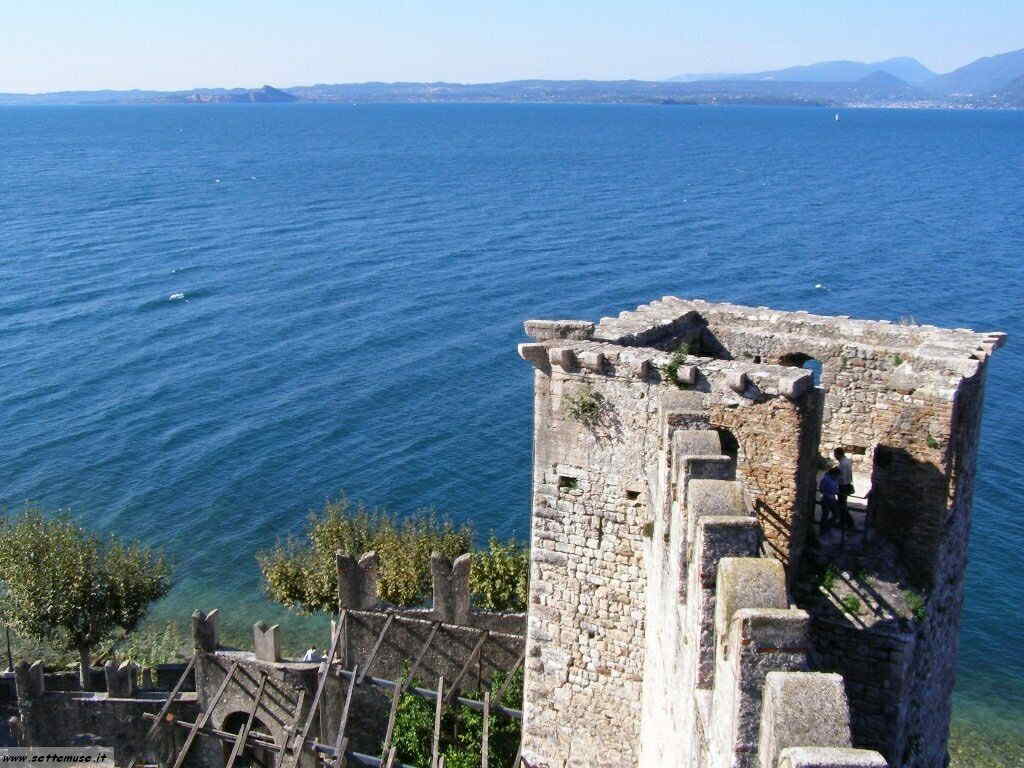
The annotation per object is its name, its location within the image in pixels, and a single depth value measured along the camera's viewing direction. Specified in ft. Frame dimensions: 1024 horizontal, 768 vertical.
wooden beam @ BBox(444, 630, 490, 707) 76.69
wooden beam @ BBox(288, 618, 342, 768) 73.13
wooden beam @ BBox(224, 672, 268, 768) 76.28
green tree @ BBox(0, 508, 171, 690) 93.35
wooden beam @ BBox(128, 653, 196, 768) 78.89
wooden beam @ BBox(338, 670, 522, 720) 73.87
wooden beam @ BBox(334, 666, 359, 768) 71.97
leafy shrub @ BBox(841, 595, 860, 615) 41.70
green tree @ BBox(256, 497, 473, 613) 100.94
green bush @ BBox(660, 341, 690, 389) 45.83
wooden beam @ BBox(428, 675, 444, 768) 70.13
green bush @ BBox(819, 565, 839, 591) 43.14
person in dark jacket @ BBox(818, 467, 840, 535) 47.11
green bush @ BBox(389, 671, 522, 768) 71.77
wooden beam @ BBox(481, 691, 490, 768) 69.19
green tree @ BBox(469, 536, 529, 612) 97.55
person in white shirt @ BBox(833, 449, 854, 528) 46.67
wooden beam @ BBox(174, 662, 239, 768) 77.61
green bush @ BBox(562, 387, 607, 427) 48.98
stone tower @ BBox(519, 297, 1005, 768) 31.32
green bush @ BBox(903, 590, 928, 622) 42.19
